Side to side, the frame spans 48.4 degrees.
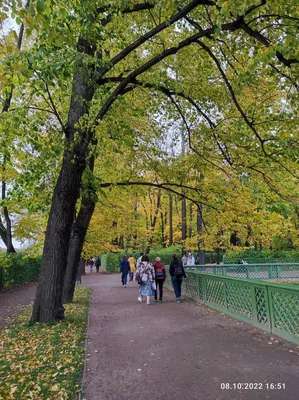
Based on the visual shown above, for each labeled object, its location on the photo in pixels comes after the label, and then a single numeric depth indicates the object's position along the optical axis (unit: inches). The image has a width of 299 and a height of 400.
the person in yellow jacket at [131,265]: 862.8
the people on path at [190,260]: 880.2
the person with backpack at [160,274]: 467.6
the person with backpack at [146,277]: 447.2
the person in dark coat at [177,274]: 446.6
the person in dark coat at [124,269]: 725.3
